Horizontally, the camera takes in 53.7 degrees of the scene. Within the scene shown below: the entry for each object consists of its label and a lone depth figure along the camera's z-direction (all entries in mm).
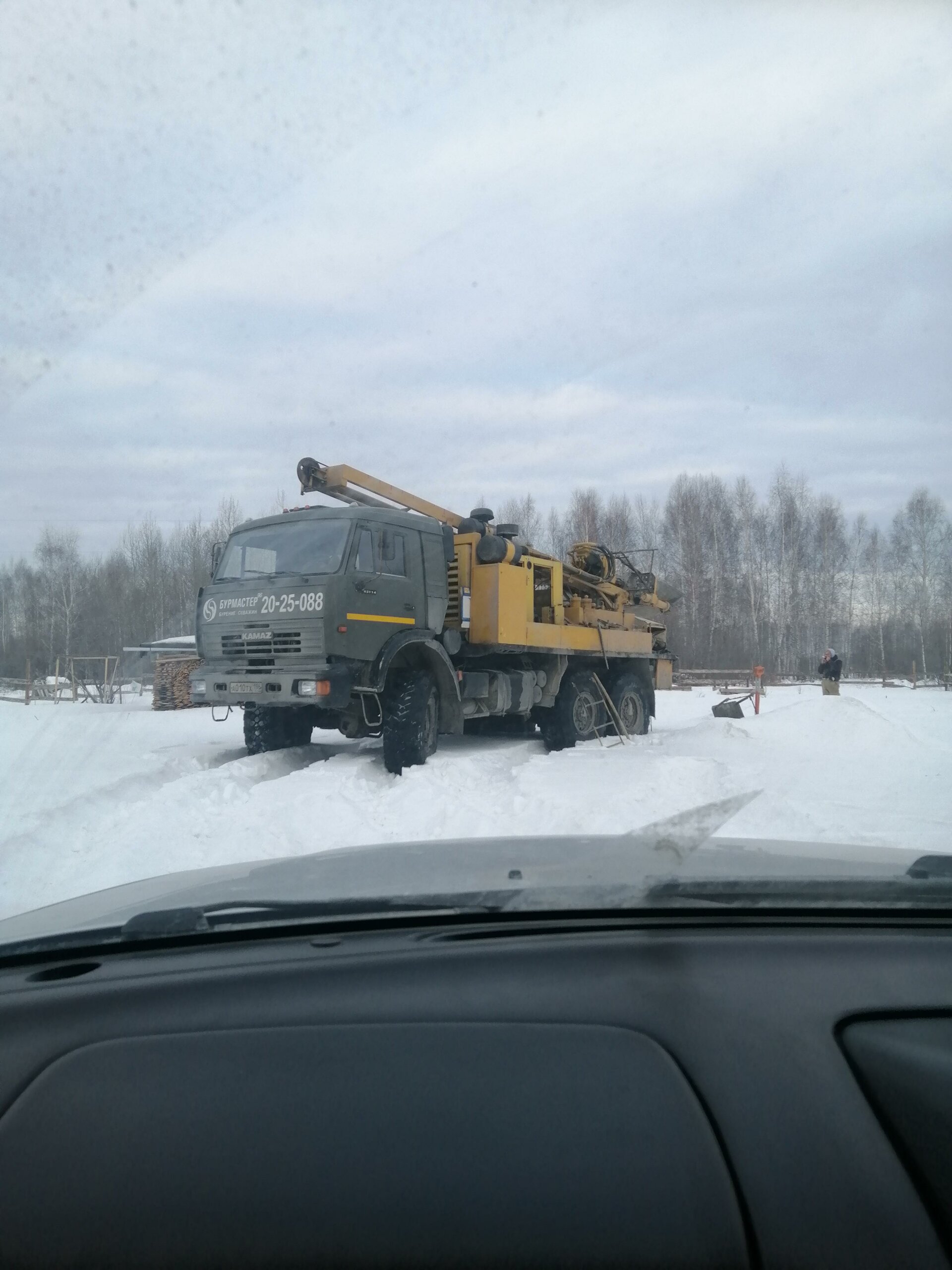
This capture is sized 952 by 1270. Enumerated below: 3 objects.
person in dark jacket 20625
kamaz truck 9141
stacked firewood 20984
